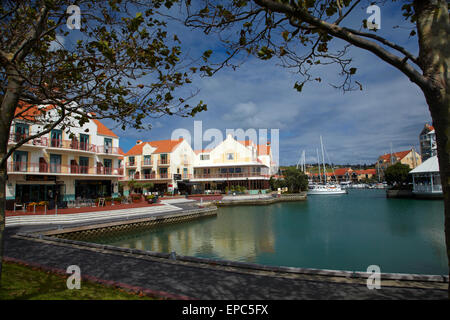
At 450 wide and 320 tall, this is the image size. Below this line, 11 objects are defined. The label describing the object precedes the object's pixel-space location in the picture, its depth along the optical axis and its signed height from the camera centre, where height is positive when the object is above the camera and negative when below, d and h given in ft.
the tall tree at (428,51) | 9.58 +4.60
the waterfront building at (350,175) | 431.84 -2.15
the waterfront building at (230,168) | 158.51 +5.36
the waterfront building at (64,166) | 79.30 +4.86
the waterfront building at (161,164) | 159.33 +8.87
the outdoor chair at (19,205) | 67.82 -6.18
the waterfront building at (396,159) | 301.43 +16.15
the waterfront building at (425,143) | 238.48 +26.62
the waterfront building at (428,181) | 144.25 -5.46
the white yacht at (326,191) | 214.07 -12.98
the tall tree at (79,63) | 15.62 +7.89
